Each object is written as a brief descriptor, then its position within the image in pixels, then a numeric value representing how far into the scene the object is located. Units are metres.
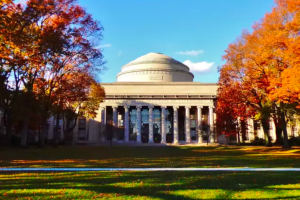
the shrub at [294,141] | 45.60
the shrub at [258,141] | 52.54
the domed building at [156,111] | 59.28
